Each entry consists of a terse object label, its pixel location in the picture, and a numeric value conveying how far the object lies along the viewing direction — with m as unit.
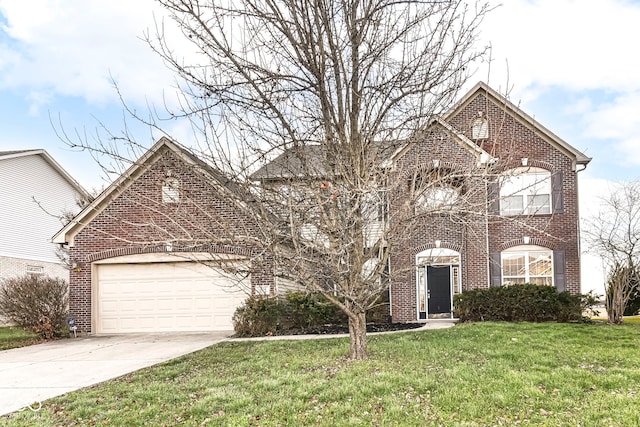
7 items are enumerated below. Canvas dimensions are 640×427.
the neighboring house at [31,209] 22.38
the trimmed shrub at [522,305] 15.93
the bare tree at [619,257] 16.72
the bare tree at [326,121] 8.48
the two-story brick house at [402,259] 16.36
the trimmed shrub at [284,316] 14.60
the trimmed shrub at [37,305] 15.76
